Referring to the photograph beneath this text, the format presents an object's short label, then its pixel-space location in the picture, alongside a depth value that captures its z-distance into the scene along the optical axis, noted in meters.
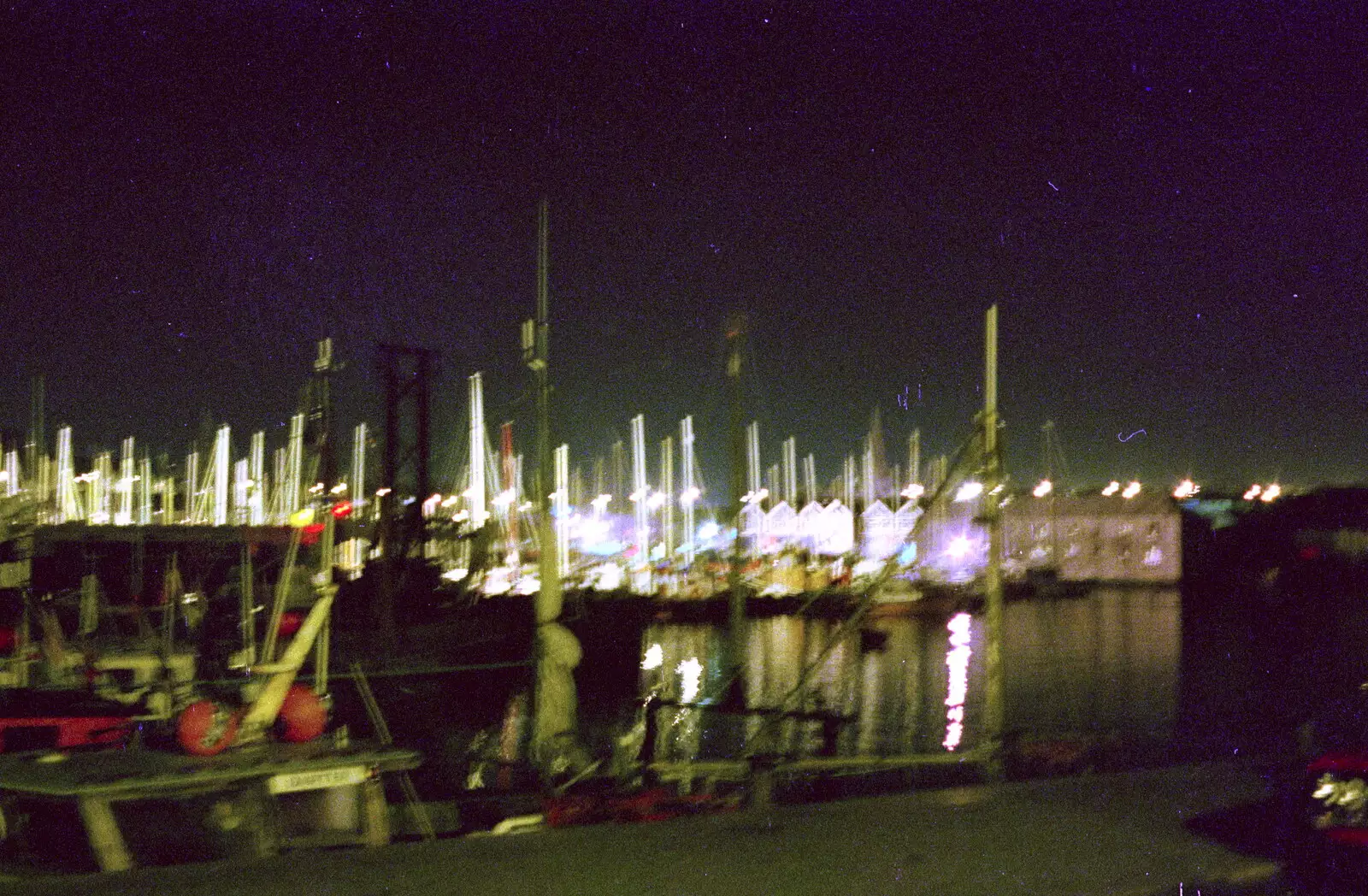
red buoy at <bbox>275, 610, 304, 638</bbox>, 25.62
